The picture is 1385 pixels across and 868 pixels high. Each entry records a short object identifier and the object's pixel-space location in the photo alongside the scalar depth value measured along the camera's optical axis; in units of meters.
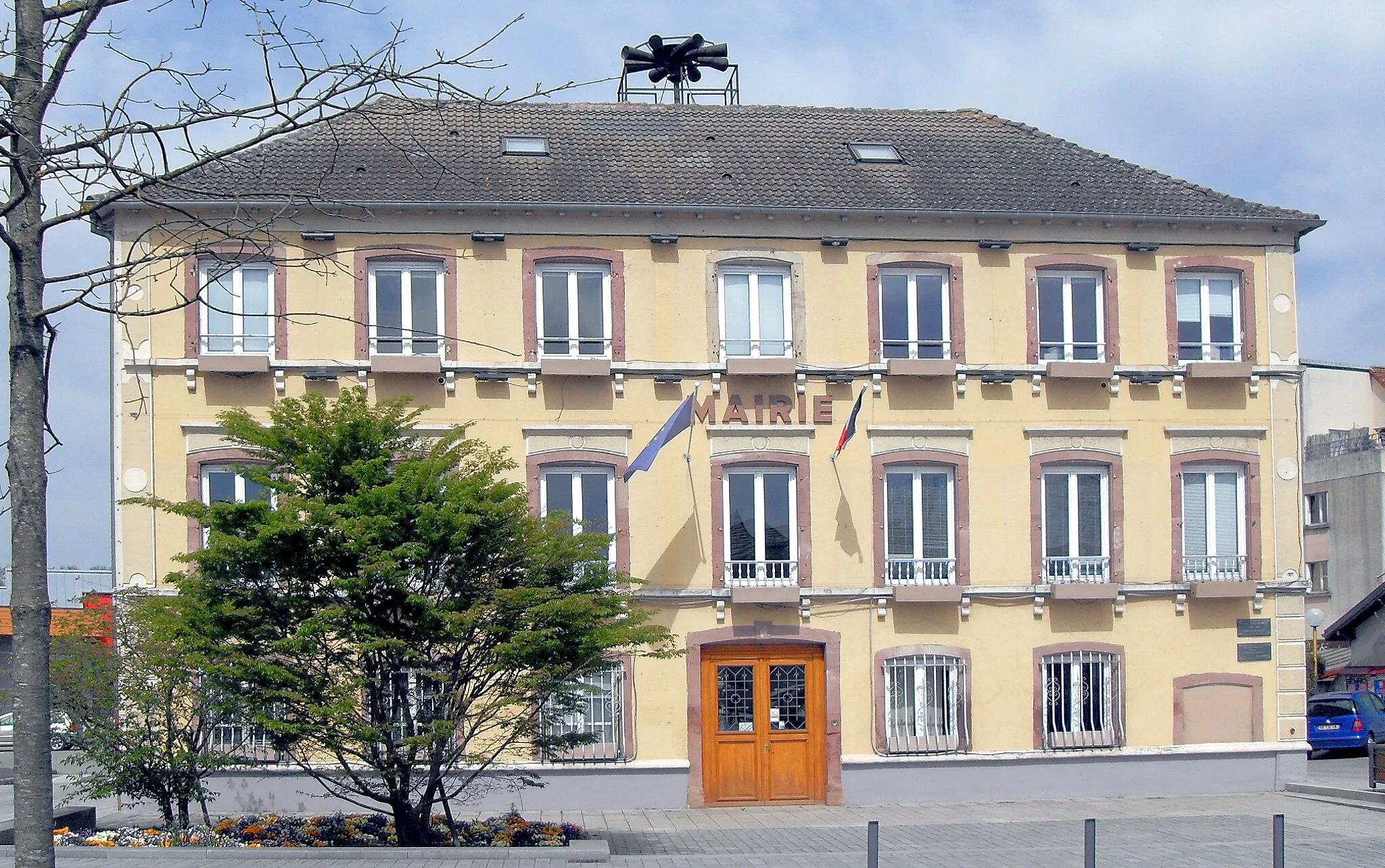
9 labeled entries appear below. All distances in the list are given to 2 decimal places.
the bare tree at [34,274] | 6.39
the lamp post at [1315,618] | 32.28
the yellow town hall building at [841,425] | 21.47
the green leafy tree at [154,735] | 16.34
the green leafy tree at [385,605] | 15.44
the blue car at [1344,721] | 30.39
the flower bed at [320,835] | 15.92
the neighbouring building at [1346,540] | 39.53
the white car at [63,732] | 16.81
